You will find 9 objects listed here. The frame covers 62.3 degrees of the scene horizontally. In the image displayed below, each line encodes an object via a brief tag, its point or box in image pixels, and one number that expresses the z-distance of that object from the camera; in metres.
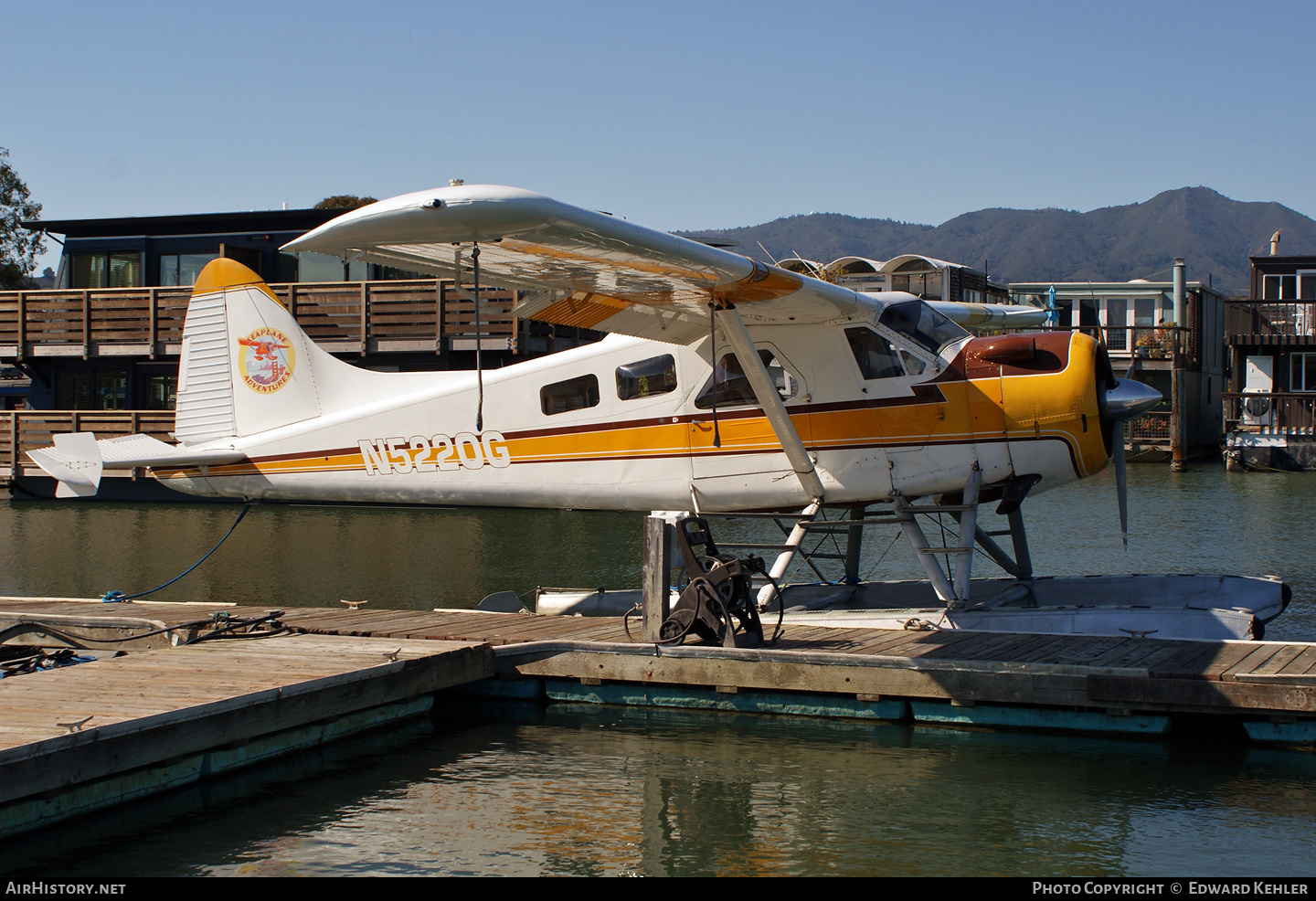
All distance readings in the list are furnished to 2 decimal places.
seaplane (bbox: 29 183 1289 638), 8.23
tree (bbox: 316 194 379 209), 43.36
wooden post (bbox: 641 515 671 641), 7.82
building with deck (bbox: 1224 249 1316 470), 32.03
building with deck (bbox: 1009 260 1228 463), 34.78
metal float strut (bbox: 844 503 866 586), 9.91
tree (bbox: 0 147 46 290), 51.66
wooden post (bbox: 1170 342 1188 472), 32.31
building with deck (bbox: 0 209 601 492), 25.03
